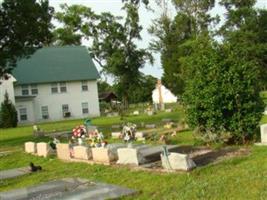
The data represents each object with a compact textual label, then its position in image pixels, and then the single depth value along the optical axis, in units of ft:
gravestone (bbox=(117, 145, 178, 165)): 42.20
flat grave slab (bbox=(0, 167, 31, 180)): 46.34
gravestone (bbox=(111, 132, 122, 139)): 71.70
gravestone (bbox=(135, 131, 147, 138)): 66.50
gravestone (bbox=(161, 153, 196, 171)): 36.58
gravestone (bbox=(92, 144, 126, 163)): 45.39
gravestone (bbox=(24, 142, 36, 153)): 63.00
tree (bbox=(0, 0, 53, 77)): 85.87
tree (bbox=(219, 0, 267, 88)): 195.93
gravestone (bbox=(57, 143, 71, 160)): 52.65
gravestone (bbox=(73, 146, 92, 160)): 48.78
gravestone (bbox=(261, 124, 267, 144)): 45.83
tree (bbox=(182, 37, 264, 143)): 48.55
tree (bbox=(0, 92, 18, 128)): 158.30
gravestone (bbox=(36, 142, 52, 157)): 58.03
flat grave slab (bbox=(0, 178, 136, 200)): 32.42
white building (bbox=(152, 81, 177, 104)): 224.45
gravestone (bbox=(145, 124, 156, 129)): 89.18
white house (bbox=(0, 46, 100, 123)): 180.55
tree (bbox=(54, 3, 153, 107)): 213.46
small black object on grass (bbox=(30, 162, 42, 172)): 47.57
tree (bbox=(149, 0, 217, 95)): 185.78
